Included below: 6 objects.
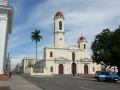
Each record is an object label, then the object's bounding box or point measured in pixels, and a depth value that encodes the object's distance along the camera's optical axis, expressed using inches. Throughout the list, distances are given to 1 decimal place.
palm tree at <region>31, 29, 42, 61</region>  1671.7
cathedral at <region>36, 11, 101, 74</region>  1508.1
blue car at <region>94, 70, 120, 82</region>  632.7
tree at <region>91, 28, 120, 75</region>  807.4
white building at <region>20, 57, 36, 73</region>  2767.7
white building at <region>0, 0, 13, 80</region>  503.3
